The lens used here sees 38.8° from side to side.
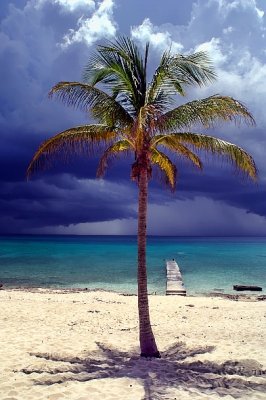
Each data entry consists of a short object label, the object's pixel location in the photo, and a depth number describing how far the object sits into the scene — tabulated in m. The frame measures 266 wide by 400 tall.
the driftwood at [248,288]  32.09
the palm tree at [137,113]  9.58
